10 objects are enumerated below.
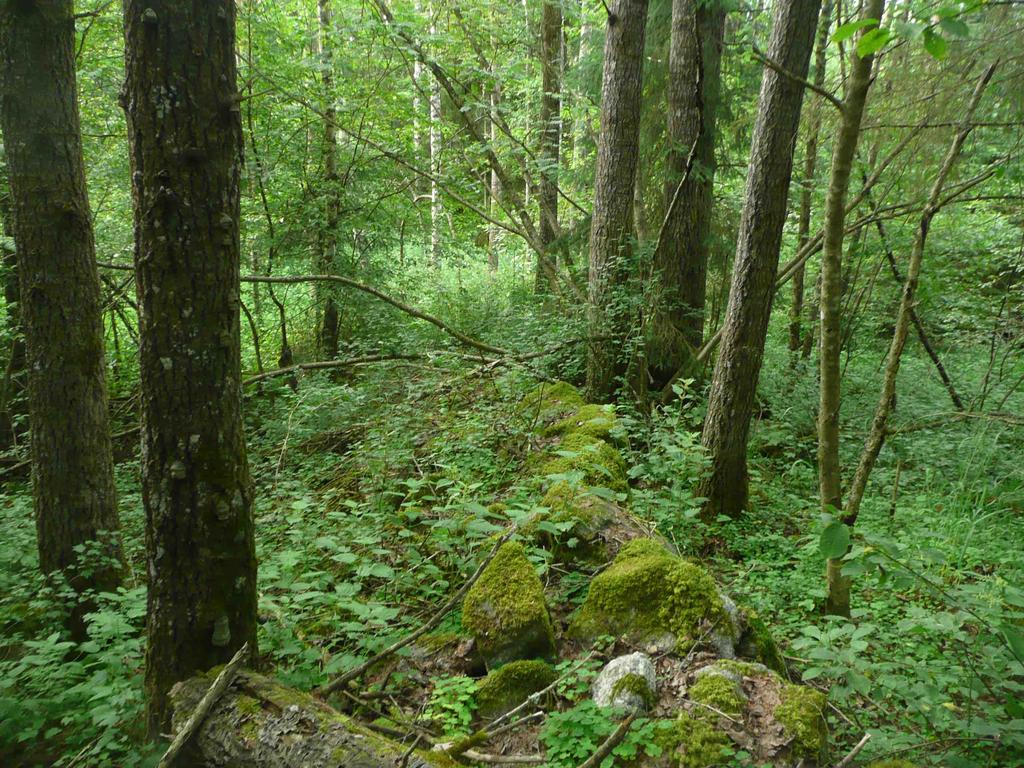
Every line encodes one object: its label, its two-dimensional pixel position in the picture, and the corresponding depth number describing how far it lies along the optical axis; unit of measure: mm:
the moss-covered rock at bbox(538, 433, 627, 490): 4676
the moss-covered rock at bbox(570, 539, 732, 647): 2996
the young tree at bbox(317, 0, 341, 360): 9547
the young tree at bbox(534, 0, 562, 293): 10055
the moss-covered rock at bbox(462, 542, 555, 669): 3012
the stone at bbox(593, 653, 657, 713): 2541
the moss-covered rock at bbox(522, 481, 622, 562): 3852
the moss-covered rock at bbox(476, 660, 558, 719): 2748
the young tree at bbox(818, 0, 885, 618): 3043
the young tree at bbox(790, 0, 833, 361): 9391
